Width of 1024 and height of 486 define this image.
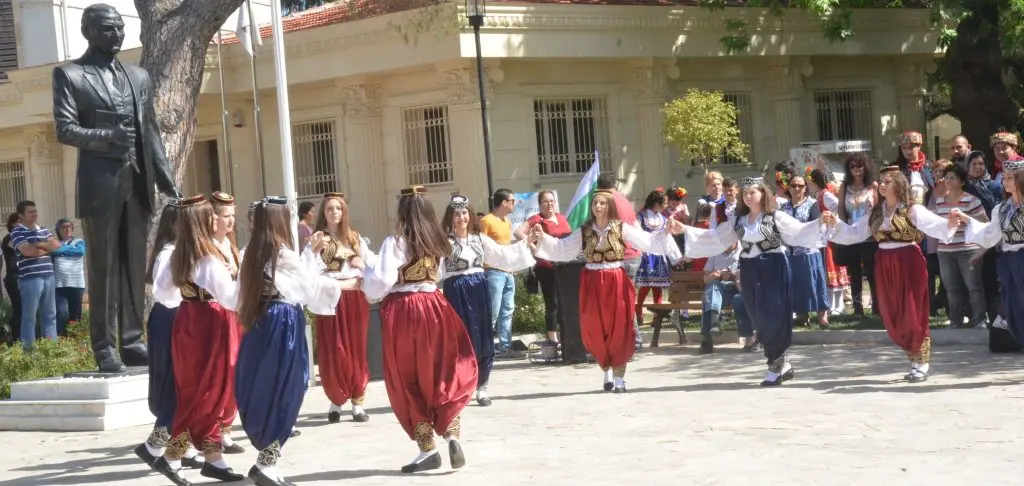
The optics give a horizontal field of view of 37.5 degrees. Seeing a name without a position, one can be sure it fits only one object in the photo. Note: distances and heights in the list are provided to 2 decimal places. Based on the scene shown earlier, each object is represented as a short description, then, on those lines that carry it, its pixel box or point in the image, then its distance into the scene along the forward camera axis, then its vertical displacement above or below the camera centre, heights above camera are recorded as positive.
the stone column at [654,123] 25.28 +0.93
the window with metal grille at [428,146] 24.80 +0.83
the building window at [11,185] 31.56 +0.87
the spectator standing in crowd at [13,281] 17.28 -0.62
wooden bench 15.27 -1.19
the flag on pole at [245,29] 19.95 +2.42
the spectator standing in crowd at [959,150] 14.80 +0.06
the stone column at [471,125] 23.81 +1.07
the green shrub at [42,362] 12.95 -1.19
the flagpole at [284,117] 14.48 +0.87
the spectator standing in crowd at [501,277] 14.45 -0.85
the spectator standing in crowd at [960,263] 13.76 -0.99
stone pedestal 11.34 -1.39
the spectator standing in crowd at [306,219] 15.79 -0.16
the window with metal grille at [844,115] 27.72 +0.92
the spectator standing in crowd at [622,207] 12.68 -0.22
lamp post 19.89 +2.26
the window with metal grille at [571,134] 24.78 +0.84
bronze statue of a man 10.81 +0.40
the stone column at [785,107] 26.58 +1.10
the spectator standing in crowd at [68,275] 17.44 -0.61
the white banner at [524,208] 19.44 -0.26
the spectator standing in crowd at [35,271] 16.62 -0.51
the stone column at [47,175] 30.47 +0.99
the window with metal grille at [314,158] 26.58 +0.82
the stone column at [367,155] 25.53 +0.77
